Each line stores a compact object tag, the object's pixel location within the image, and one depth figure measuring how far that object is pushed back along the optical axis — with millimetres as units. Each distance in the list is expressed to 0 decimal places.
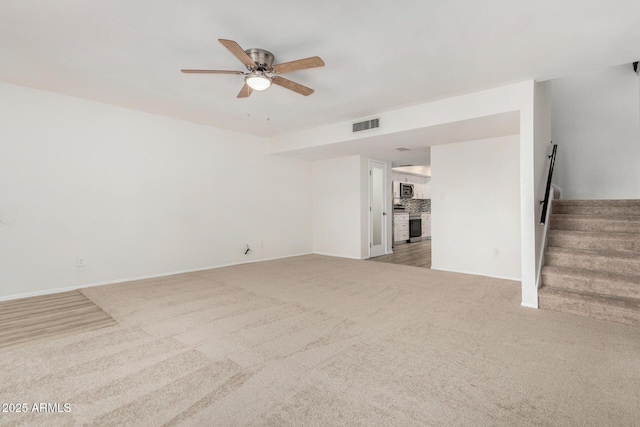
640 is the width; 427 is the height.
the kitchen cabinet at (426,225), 9993
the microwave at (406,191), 9484
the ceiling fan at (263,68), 2471
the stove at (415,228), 9412
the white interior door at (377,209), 6883
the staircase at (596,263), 3039
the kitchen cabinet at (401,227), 8883
